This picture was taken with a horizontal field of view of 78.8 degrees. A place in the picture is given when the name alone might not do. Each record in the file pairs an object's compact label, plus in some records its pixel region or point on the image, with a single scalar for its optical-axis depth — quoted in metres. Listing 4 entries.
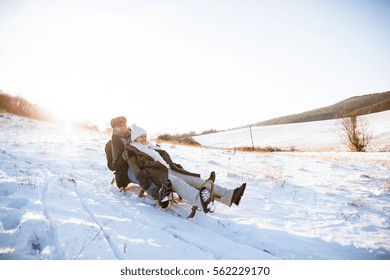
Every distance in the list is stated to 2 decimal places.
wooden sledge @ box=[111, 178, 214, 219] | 3.59
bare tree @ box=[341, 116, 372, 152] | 23.50
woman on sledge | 3.59
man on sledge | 4.60
